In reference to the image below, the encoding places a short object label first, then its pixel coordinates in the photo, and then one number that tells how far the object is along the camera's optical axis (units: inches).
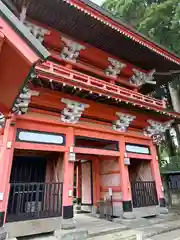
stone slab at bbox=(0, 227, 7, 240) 162.9
